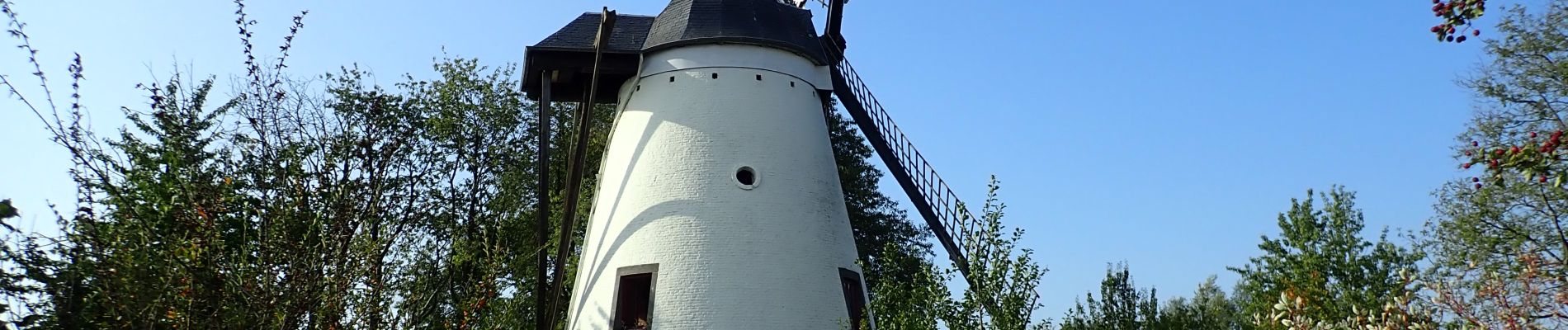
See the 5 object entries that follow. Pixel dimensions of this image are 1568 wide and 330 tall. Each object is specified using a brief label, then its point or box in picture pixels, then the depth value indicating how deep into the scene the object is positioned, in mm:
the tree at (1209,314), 16906
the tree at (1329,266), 14312
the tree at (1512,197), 16109
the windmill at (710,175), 13016
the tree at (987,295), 10039
